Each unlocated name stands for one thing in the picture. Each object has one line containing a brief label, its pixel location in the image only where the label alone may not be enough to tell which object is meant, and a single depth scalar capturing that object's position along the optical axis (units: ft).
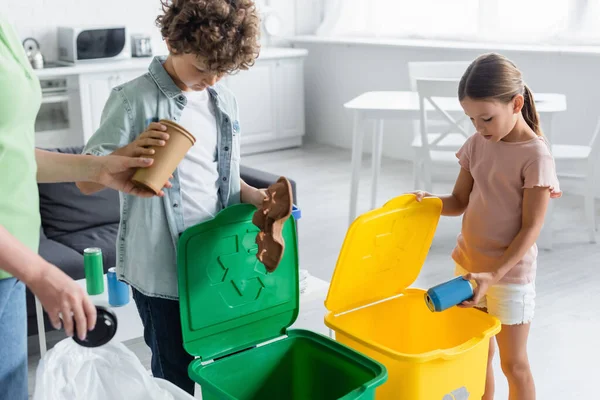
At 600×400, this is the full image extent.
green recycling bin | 5.01
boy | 4.75
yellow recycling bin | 5.11
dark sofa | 9.56
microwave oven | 16.48
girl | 5.42
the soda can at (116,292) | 7.36
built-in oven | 16.28
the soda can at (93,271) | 7.55
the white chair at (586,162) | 12.31
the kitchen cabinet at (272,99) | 19.31
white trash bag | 4.67
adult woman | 3.37
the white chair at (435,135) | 11.63
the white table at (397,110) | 11.82
